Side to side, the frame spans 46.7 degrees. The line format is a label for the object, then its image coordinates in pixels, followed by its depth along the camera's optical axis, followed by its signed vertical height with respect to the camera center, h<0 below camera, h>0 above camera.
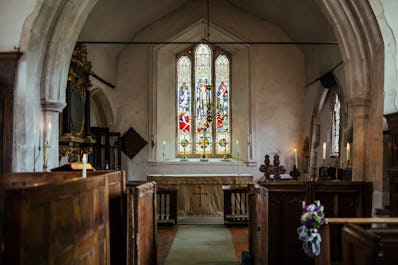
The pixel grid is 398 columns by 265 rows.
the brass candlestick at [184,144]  12.36 +0.31
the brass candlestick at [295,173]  6.47 -0.25
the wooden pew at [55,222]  2.01 -0.36
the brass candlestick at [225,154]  12.39 +0.04
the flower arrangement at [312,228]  3.42 -0.55
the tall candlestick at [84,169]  3.84 -0.11
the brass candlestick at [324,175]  6.24 -0.27
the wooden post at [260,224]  4.57 -0.69
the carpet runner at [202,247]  5.79 -1.32
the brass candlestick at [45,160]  5.21 -0.06
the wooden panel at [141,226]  4.14 -0.68
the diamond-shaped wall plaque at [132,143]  12.22 +0.33
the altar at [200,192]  10.16 -0.81
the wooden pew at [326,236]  3.54 -0.65
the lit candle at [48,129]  5.74 +0.33
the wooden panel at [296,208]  5.25 -0.62
